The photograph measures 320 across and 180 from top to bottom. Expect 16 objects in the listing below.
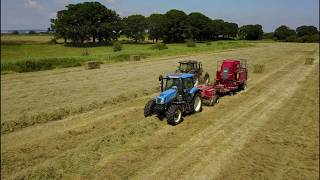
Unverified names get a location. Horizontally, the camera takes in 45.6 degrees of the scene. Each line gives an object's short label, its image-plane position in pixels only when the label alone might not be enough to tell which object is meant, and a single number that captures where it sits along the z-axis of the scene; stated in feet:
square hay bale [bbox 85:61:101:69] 120.67
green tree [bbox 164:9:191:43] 332.19
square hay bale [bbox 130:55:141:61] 151.84
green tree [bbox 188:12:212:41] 355.07
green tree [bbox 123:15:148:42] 310.24
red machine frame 69.72
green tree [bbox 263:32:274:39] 488.60
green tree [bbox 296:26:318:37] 513.04
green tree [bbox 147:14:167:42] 329.72
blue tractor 49.16
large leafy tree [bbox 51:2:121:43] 233.96
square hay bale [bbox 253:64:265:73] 109.60
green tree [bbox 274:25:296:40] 477.40
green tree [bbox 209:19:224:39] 385.81
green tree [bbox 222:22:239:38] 443.12
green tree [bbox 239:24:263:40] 443.32
